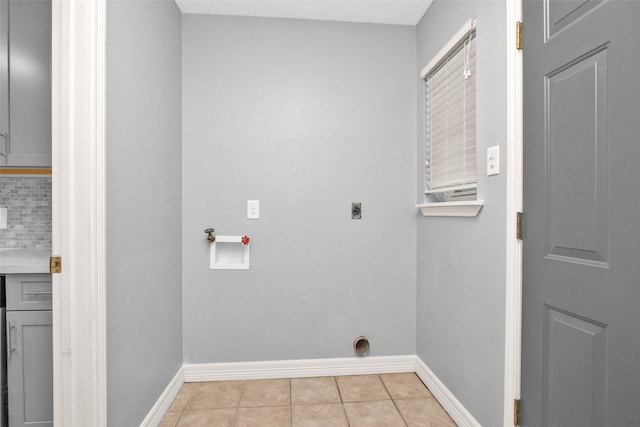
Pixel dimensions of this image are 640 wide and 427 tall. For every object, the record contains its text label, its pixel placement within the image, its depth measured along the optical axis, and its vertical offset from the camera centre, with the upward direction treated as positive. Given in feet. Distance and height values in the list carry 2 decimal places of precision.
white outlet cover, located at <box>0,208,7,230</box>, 5.81 -0.17
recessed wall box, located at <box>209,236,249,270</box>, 7.05 -0.97
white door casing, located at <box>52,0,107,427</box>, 3.78 +0.05
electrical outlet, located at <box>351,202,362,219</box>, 7.30 +0.03
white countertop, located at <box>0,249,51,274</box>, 4.34 -0.74
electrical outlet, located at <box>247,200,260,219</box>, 7.11 +0.04
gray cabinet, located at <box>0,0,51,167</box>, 4.82 +2.22
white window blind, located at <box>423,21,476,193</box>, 5.28 +1.81
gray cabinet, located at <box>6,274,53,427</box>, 4.36 -1.92
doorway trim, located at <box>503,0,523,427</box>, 4.17 +0.01
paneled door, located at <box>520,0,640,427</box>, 2.86 -0.02
